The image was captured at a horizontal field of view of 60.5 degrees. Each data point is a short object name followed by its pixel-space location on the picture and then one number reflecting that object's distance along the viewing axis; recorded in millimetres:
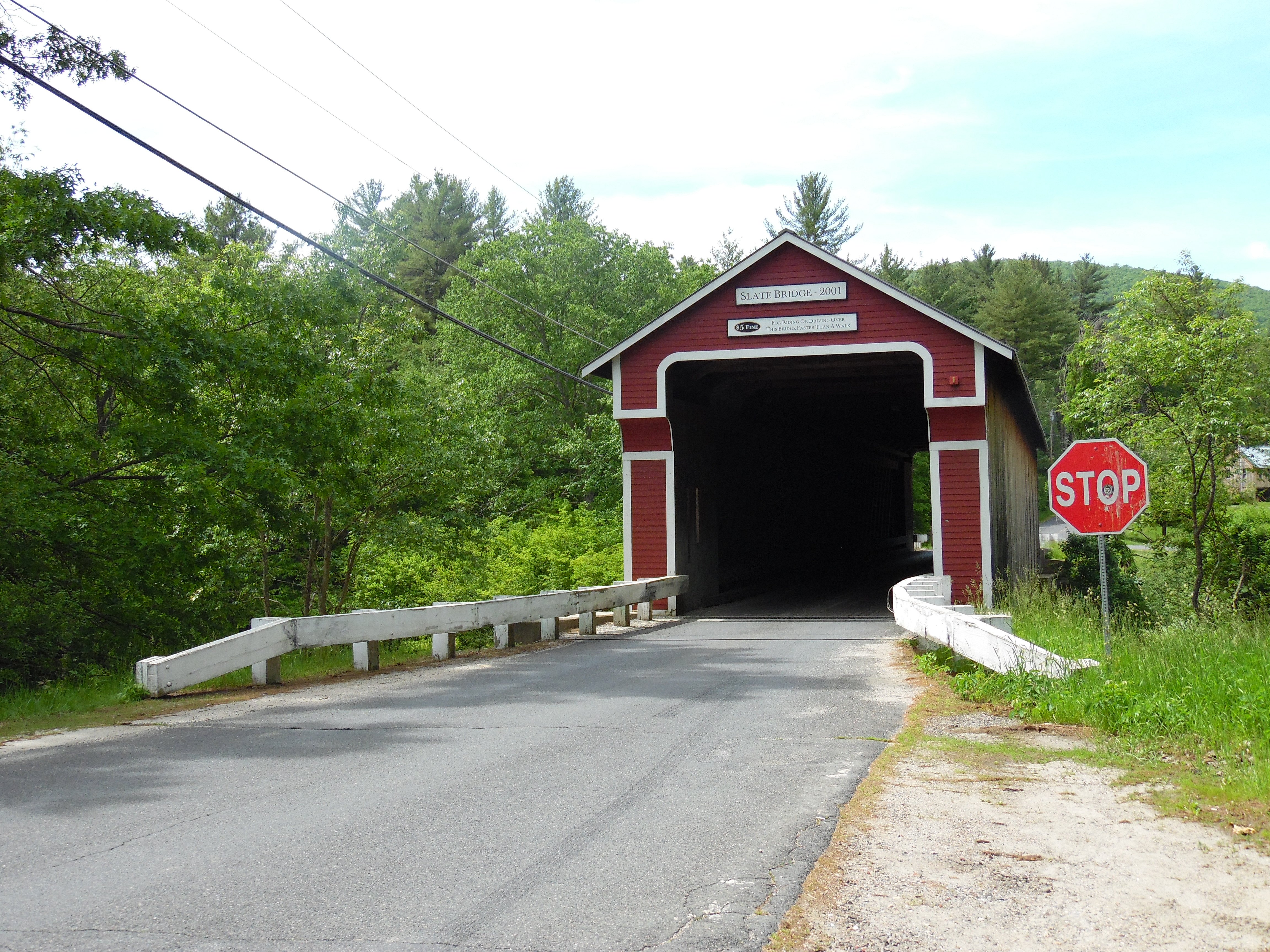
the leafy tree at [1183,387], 22406
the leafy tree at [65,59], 12000
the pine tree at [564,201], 63406
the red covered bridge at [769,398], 18531
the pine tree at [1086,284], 88438
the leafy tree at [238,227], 59031
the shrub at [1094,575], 25531
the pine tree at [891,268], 66500
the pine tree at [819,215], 67062
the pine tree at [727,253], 69312
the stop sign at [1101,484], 10047
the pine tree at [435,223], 63688
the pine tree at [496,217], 70062
